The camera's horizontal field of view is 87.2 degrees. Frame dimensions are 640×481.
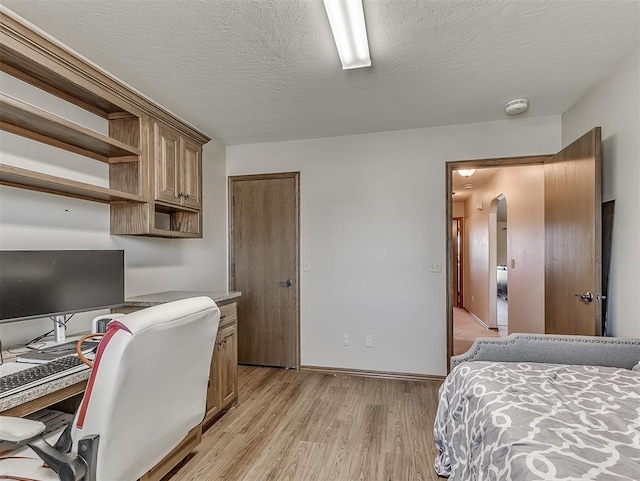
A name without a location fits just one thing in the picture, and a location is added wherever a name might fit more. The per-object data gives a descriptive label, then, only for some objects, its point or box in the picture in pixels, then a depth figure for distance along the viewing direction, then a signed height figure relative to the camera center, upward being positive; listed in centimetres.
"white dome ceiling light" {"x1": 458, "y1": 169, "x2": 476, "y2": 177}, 467 +97
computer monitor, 155 -22
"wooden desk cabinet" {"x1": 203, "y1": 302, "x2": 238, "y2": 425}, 240 -97
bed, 103 -67
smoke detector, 266 +108
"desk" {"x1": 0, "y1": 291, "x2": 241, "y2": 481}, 130 -73
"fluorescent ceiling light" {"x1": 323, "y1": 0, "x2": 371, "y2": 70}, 157 +109
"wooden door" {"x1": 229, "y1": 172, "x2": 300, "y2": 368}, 366 -27
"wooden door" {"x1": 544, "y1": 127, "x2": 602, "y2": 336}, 213 +1
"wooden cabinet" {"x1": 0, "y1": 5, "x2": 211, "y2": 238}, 160 +60
